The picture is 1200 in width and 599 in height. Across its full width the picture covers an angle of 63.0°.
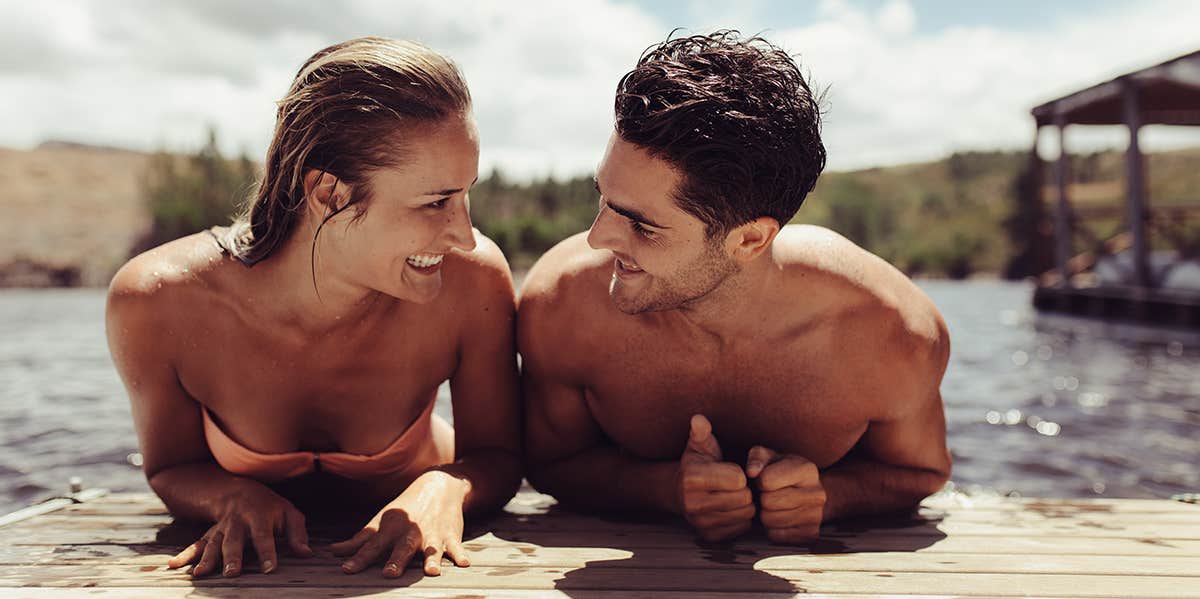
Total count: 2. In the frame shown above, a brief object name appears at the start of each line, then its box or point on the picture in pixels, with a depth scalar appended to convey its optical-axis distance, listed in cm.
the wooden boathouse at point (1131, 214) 1295
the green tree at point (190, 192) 4125
